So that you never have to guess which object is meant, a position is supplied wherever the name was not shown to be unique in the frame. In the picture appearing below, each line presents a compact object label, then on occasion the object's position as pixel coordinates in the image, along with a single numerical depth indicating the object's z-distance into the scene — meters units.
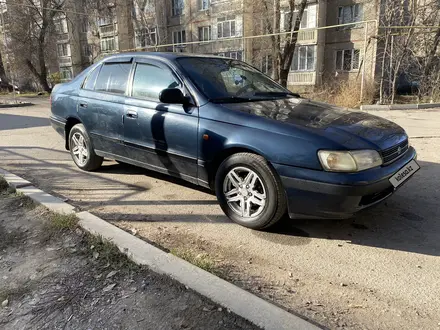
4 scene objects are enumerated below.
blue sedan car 2.99
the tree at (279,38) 18.80
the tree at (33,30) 30.16
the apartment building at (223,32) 27.62
